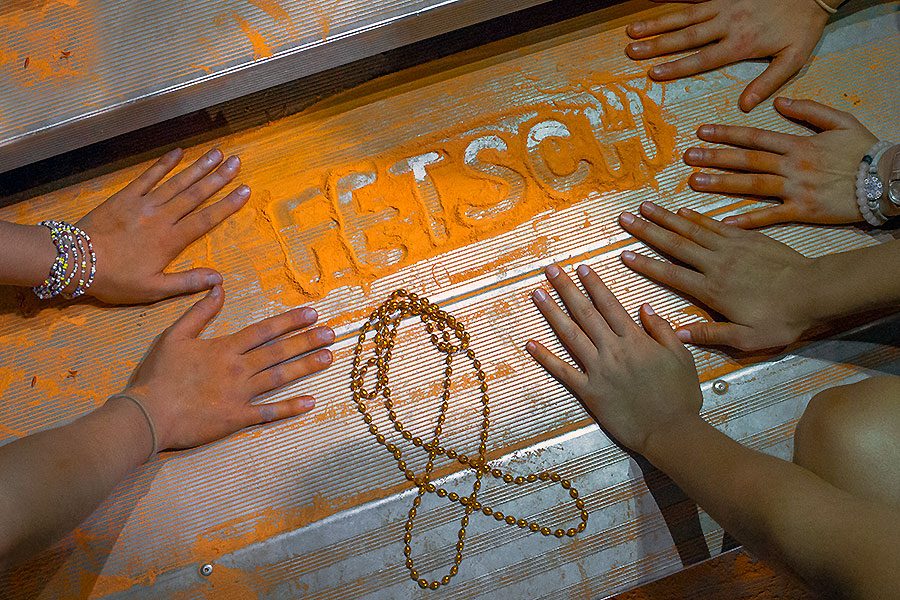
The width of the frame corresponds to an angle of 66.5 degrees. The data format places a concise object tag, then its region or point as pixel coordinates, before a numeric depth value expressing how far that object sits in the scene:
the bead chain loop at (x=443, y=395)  1.22
